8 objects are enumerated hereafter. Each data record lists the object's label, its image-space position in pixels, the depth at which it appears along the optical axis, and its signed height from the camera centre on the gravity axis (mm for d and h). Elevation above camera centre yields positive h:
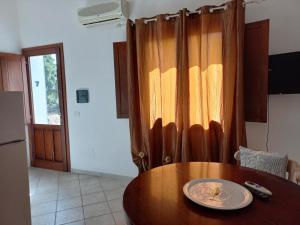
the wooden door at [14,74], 3834 +426
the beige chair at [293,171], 1638 -603
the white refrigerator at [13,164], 1980 -582
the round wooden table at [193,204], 1072 -586
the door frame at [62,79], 3887 +330
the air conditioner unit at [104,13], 3207 +1201
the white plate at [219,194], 1182 -568
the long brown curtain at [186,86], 2543 +92
